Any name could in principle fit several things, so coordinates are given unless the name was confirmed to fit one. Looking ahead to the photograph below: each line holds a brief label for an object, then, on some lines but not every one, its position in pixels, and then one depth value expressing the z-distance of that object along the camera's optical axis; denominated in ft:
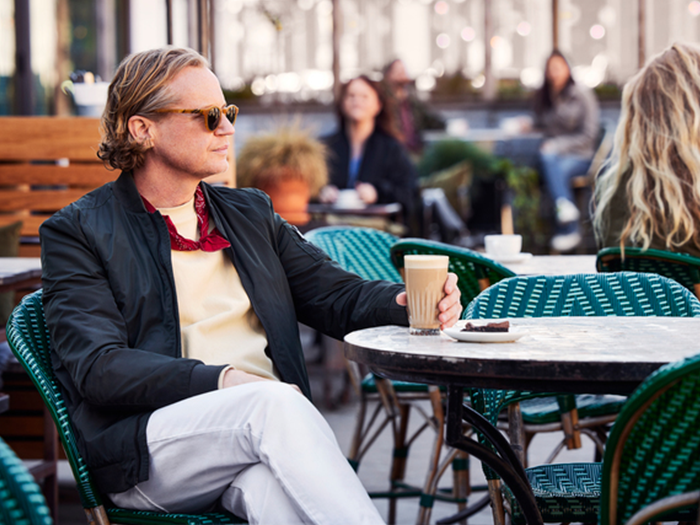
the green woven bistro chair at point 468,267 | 15.72
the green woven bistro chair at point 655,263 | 16.48
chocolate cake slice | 9.75
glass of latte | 10.16
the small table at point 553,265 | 17.53
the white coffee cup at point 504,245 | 19.03
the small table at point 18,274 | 16.90
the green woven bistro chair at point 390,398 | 17.16
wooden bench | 24.89
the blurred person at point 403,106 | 55.88
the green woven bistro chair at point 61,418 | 10.06
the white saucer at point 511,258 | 18.81
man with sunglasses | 9.66
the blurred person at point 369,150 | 38.04
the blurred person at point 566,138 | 58.39
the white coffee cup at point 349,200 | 35.68
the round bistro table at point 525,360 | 8.48
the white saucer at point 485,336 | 9.53
